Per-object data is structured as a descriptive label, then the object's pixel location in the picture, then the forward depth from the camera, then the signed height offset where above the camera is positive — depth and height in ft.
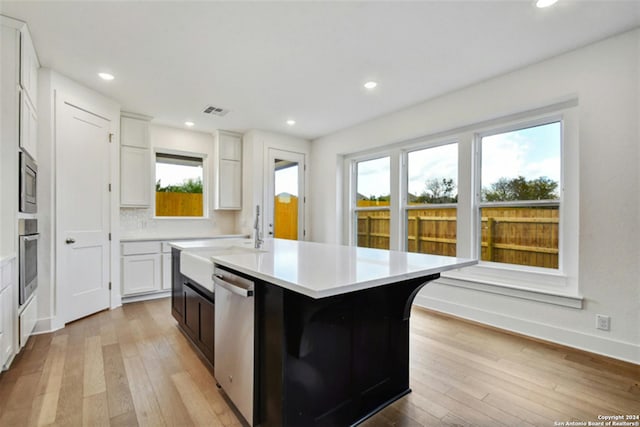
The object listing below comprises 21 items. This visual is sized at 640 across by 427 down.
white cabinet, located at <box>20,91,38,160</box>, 7.90 +2.45
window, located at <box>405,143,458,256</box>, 12.14 +0.55
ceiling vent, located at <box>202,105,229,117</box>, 13.27 +4.66
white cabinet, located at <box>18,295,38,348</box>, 7.96 -3.14
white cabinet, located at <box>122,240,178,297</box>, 12.97 -2.53
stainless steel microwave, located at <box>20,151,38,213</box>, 7.77 +0.80
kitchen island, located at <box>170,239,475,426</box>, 4.43 -2.08
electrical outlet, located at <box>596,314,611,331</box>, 7.98 -2.97
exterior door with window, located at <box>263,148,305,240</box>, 16.77 +1.00
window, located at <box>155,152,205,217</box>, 15.69 +1.49
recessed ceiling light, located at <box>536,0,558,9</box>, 6.61 +4.74
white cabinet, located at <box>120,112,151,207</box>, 13.58 +2.40
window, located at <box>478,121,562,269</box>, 9.50 +0.60
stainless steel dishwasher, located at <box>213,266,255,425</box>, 5.12 -2.40
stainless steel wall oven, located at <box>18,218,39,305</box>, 7.79 -1.30
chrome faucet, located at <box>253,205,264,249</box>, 8.19 -0.69
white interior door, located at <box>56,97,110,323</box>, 10.23 +0.06
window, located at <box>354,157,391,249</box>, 14.90 +0.52
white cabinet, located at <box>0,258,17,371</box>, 6.62 -2.36
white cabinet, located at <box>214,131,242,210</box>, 16.39 +2.32
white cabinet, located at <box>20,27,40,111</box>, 7.83 +4.14
